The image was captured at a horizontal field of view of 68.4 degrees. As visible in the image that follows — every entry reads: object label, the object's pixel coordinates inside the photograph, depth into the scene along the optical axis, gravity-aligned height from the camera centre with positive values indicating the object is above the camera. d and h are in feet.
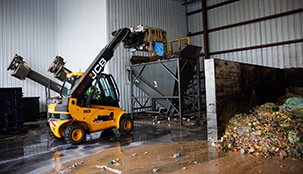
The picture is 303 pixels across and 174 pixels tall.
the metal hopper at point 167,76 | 29.55 +2.55
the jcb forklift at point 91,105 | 19.80 -0.90
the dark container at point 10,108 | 27.22 -1.39
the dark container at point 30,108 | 37.09 -1.97
